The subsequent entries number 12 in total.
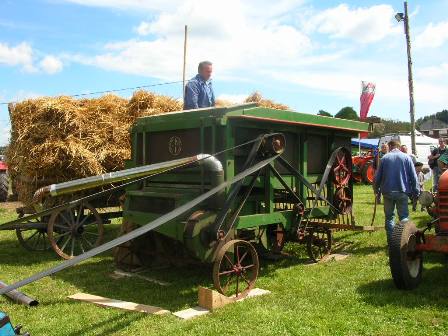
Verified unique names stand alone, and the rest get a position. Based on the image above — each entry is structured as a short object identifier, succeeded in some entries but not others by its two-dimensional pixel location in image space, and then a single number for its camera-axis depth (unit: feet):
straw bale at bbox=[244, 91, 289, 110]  32.07
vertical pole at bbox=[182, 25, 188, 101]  37.04
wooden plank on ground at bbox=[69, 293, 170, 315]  15.40
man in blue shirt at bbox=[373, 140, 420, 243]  23.20
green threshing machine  16.75
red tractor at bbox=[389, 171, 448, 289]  16.38
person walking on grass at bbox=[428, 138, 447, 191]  40.46
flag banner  59.67
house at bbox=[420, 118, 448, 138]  293.43
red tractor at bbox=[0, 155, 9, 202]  50.08
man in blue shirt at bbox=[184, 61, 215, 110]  21.97
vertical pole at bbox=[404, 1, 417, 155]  55.01
